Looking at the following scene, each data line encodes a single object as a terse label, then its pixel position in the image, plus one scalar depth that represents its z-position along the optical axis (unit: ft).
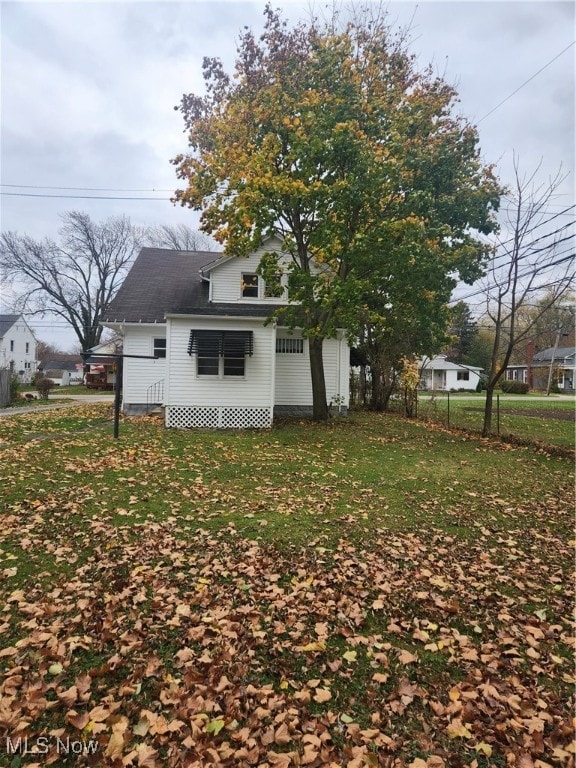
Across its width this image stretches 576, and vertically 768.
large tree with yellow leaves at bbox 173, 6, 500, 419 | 36.42
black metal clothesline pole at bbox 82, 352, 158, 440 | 33.76
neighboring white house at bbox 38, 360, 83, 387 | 216.95
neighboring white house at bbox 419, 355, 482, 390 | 160.66
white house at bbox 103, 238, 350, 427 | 42.29
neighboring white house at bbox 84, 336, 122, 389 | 108.37
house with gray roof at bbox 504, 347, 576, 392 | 145.79
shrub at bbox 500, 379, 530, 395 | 132.57
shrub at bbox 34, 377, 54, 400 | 75.20
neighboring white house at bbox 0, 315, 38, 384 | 157.24
